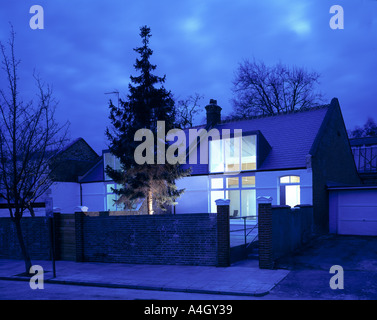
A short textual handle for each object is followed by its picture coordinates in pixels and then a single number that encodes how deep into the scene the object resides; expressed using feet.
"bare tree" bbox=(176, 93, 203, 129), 127.85
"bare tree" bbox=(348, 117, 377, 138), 145.38
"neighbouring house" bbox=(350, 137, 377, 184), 83.41
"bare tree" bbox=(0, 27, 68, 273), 41.63
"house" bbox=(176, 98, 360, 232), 60.70
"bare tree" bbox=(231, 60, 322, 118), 120.26
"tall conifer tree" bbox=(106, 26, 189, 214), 58.13
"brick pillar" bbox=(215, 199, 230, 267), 40.55
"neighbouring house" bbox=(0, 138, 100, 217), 86.93
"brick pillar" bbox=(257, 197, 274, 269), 38.58
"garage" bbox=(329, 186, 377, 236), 57.47
